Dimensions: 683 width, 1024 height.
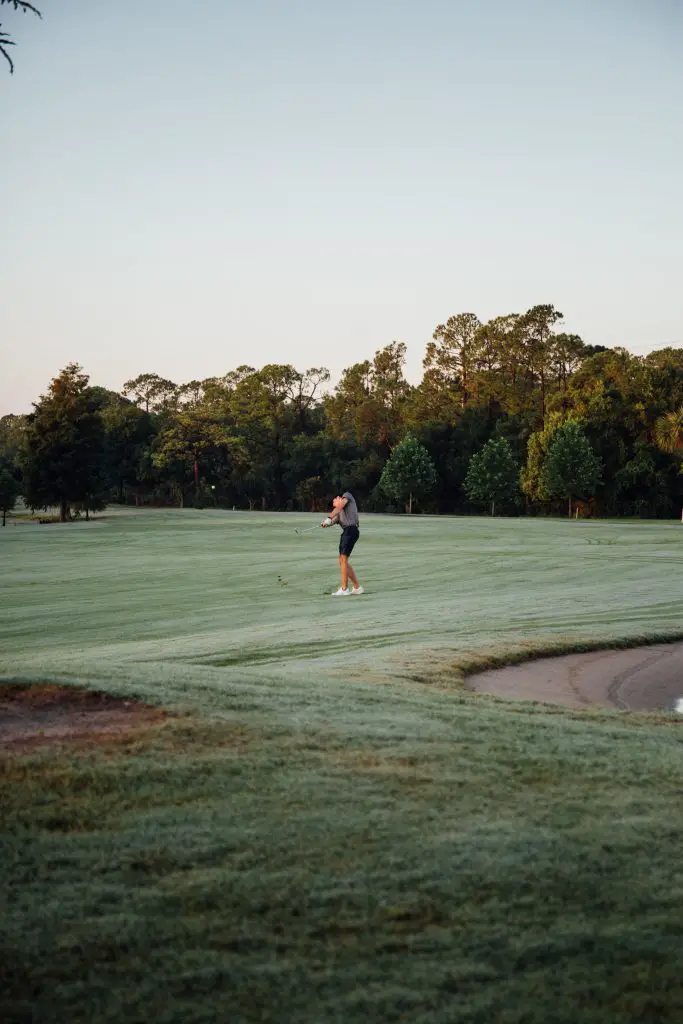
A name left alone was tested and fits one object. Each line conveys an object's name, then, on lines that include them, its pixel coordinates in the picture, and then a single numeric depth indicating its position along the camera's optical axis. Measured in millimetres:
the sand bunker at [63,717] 5801
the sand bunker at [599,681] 9156
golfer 19062
